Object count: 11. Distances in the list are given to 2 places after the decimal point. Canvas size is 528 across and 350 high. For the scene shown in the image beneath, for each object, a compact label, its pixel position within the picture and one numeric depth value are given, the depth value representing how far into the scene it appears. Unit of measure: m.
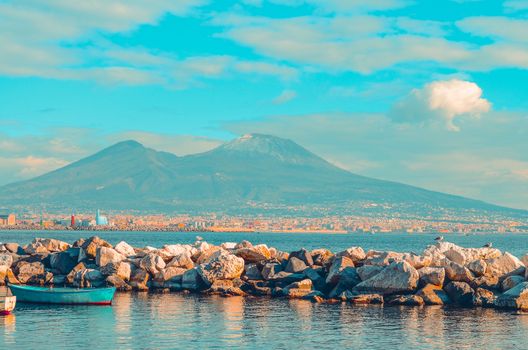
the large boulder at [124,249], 47.67
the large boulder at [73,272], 44.28
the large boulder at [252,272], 42.62
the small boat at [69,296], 36.81
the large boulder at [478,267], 38.06
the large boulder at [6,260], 46.66
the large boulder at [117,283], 42.66
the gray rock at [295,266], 42.06
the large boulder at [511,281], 36.78
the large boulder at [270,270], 42.03
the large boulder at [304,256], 42.88
